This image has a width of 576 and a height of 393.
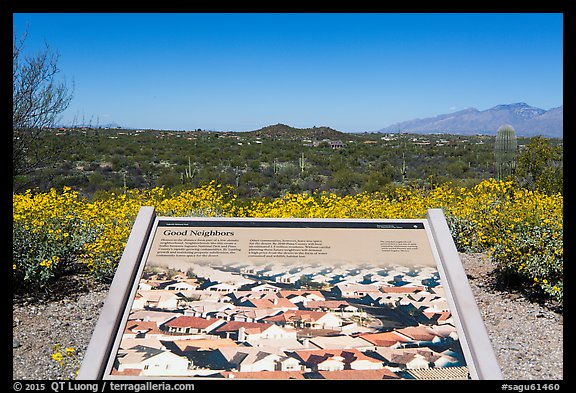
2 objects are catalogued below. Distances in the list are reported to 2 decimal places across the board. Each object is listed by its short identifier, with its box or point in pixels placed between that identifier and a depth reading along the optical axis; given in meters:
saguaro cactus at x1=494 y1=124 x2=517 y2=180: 11.53
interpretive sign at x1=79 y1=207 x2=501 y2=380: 2.66
